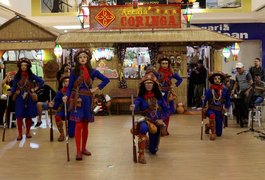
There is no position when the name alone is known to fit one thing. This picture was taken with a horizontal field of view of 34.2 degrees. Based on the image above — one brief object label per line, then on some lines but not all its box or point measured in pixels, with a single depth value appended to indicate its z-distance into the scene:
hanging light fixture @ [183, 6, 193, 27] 11.99
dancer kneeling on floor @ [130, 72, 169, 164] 6.14
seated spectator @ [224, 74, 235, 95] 11.17
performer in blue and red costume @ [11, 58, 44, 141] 7.96
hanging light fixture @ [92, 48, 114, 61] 12.95
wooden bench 12.52
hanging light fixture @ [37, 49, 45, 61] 12.42
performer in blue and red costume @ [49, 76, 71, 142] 7.96
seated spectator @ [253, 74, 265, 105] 9.89
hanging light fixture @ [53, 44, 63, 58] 12.04
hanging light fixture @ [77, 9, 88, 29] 12.48
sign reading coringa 11.21
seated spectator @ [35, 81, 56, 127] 10.49
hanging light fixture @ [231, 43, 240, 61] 13.82
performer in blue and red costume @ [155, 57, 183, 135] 8.32
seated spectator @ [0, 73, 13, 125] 9.90
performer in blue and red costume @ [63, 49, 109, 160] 6.25
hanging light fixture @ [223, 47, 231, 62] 13.62
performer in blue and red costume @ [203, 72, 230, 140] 8.12
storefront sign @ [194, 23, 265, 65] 15.48
